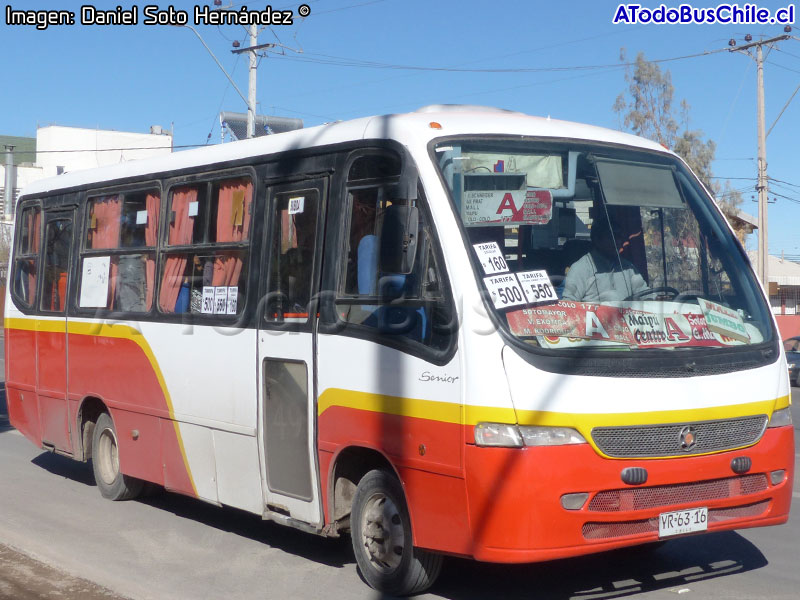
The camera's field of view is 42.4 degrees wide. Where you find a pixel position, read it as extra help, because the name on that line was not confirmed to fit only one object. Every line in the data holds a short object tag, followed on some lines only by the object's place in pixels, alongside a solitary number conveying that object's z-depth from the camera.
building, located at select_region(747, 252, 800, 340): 42.47
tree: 43.66
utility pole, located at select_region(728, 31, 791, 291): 31.17
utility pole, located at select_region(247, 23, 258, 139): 28.05
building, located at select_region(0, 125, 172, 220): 64.25
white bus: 5.54
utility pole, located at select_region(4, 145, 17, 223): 45.47
